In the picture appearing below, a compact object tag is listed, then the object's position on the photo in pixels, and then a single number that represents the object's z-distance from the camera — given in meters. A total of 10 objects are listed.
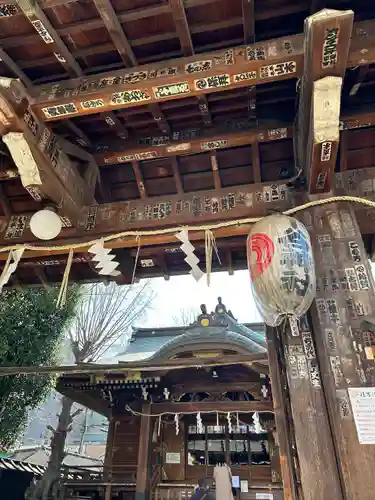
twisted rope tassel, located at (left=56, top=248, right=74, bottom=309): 4.27
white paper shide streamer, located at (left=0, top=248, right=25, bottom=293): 4.30
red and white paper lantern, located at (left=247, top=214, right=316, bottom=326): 3.15
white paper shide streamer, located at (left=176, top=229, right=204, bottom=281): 4.09
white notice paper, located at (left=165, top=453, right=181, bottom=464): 10.17
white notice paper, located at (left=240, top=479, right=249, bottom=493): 9.43
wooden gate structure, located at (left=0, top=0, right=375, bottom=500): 3.01
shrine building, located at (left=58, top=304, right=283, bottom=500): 9.48
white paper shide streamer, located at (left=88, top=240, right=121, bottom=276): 4.28
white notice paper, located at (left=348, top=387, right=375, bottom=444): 2.80
